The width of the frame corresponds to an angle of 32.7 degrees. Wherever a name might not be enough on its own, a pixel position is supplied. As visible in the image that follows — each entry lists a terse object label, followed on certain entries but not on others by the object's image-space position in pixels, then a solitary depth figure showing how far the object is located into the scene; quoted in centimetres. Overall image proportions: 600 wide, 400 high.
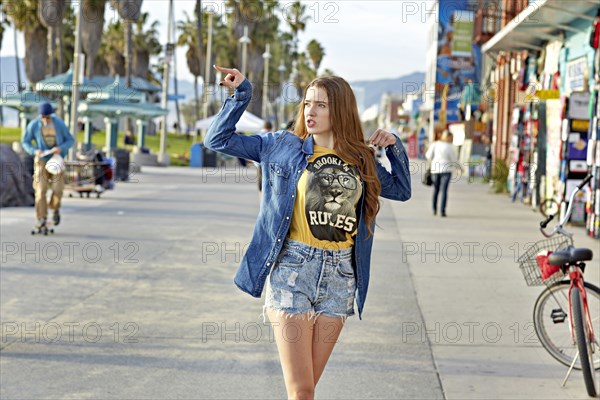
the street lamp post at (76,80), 2530
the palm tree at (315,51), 12500
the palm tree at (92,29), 5530
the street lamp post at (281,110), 14625
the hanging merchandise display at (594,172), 1599
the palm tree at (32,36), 6178
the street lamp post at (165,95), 4231
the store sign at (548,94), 1941
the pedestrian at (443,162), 1916
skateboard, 1423
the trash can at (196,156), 4553
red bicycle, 614
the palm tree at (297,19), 9484
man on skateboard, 1419
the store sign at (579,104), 1753
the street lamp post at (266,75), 6854
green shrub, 2762
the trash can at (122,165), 2951
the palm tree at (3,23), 6607
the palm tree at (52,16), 5162
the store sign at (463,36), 5328
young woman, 435
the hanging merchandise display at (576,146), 1762
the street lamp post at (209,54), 4992
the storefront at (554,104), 1753
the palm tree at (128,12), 4889
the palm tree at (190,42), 8475
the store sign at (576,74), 1892
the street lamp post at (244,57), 5597
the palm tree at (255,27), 7431
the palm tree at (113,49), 8162
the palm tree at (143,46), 8112
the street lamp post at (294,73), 11677
